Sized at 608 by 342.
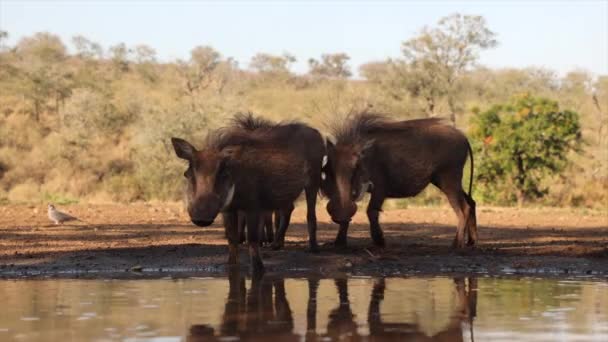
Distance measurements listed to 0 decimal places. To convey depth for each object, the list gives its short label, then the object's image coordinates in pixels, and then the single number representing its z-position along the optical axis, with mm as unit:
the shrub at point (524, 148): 26250
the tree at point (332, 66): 82031
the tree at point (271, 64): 78750
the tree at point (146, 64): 63000
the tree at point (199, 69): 54656
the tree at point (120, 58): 67250
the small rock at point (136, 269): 11625
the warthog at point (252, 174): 10344
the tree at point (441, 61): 44094
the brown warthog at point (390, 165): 12195
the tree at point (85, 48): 75025
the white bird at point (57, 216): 17500
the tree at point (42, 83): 45531
